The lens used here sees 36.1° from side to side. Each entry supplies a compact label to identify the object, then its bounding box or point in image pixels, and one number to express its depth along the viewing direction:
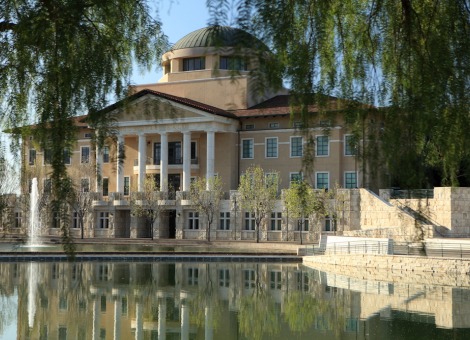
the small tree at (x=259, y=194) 47.69
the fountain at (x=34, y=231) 45.97
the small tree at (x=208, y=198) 49.31
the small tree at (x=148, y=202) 51.12
